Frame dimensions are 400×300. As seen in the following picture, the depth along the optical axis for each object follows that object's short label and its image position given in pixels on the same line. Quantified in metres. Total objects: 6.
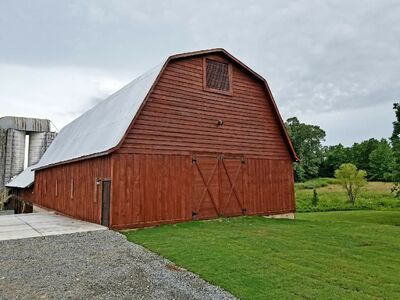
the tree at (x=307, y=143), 52.09
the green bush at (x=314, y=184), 40.66
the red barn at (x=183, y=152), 9.80
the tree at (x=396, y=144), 17.61
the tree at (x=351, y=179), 29.47
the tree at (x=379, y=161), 44.84
